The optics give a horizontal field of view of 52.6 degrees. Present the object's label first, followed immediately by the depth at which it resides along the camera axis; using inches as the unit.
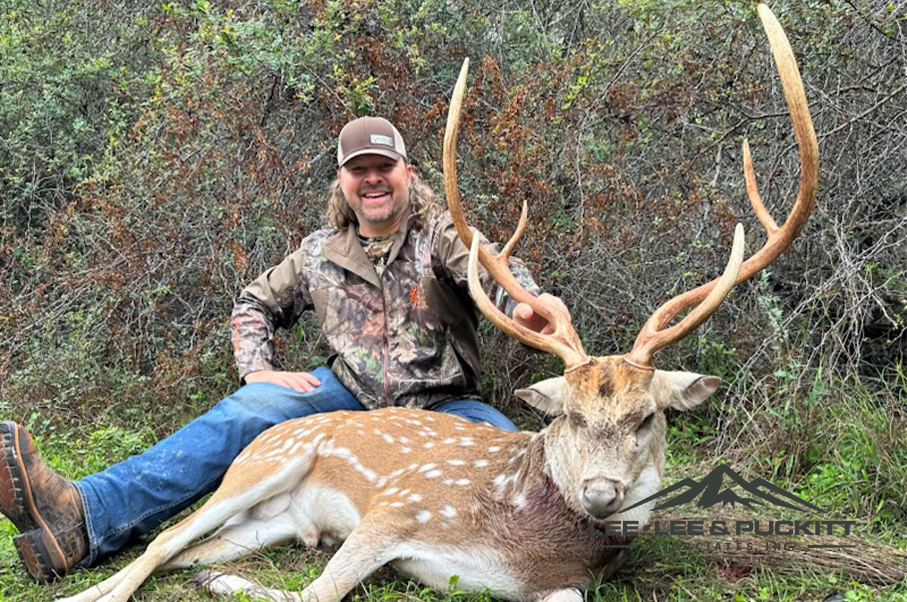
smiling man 176.9
